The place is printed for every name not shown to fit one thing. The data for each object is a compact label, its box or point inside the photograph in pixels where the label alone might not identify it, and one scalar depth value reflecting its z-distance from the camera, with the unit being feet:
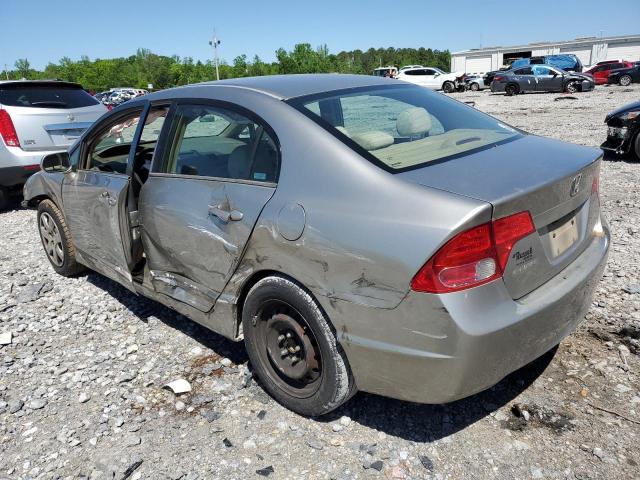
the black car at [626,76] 100.17
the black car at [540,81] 87.86
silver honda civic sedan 6.79
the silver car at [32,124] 22.45
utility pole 205.98
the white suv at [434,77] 117.80
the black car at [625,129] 26.50
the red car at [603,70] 110.42
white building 199.62
